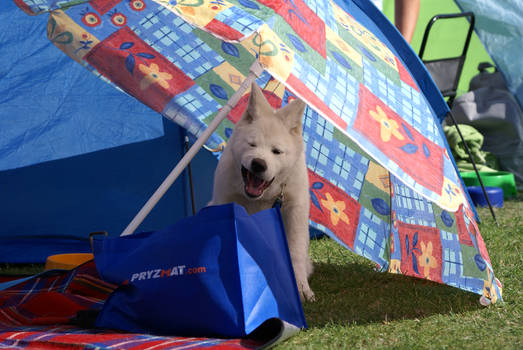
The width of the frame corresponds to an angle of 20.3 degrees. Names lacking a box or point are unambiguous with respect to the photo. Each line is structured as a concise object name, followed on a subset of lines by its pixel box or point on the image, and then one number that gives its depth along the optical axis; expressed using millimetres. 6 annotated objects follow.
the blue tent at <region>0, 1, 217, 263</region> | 4701
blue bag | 3723
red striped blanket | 3688
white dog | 4118
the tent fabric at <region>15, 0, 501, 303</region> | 3816
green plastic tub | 6186
